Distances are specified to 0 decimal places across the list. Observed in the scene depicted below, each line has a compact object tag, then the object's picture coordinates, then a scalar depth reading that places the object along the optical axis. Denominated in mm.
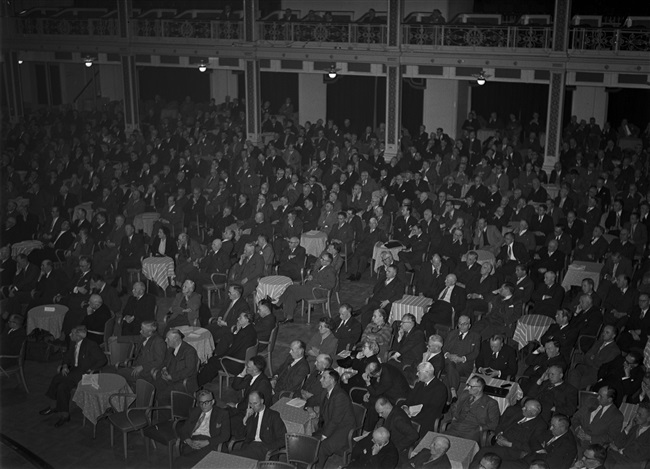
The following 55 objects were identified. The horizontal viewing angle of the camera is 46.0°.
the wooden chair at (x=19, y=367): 11023
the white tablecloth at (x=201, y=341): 11047
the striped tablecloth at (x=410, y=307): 12141
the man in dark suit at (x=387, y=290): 12619
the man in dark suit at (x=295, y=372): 9883
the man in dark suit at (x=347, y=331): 11219
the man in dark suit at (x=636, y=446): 8172
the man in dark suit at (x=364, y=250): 15445
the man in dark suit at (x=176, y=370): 9836
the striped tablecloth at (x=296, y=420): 8805
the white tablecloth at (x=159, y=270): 14266
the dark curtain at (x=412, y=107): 27391
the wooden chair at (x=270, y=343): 11039
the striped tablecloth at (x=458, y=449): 7905
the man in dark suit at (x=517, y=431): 8383
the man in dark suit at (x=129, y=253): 14852
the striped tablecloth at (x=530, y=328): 11383
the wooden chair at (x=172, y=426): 8898
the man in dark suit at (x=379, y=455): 7957
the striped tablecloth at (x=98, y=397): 9656
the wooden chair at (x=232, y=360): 10297
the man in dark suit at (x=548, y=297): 12086
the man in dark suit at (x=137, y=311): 11922
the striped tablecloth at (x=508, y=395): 9258
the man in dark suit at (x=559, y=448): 8023
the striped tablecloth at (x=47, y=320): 12164
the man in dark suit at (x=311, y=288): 13227
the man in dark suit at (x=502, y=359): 10211
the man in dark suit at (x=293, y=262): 14188
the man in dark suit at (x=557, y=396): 9227
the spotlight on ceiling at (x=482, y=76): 20703
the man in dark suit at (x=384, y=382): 9602
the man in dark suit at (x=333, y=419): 8617
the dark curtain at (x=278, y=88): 30484
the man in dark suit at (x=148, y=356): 10367
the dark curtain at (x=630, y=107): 24688
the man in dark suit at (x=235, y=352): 10617
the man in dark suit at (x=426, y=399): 8992
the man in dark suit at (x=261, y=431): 8477
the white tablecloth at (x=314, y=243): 15562
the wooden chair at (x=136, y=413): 9180
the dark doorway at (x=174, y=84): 32906
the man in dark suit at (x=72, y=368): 10250
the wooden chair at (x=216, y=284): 13930
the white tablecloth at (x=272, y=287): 13273
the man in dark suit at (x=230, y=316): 11531
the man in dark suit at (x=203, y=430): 8516
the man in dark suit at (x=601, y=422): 8617
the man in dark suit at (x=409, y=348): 10656
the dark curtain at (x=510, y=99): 26531
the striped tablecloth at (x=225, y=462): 7645
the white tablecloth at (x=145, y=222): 17422
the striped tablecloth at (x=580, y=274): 13258
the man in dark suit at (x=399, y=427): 8438
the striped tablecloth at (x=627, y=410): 9086
